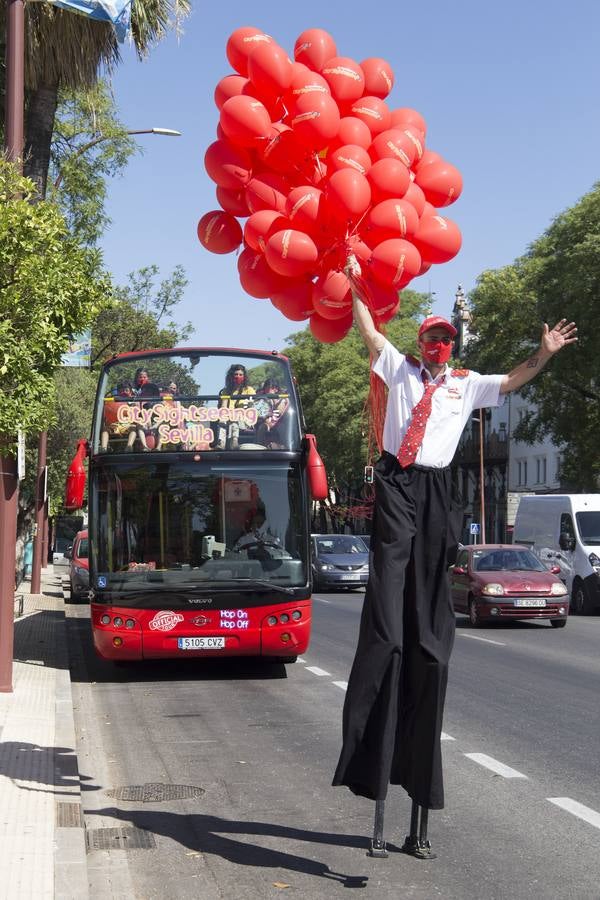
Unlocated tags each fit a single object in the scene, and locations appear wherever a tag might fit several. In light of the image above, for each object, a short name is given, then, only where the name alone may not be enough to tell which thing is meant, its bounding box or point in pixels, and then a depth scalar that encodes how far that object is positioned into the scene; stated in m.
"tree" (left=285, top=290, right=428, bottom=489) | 70.00
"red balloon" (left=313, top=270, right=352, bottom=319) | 7.07
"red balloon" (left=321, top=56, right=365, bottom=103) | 7.59
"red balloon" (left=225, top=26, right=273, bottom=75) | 7.61
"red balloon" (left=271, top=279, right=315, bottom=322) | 7.39
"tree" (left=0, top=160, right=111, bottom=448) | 10.74
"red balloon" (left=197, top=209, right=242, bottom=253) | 7.77
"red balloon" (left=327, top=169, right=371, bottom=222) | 7.00
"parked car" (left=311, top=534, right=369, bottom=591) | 38.91
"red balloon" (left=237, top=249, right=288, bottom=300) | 7.42
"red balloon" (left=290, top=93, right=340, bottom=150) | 7.30
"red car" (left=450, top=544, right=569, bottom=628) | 23.52
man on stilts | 6.18
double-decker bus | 14.62
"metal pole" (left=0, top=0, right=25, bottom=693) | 12.27
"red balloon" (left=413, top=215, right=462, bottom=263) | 7.29
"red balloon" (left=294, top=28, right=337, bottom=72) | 7.72
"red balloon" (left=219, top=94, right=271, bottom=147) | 7.32
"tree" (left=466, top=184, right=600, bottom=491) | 43.06
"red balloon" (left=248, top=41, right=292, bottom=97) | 7.44
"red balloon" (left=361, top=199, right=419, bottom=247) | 7.07
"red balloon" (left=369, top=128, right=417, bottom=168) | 7.34
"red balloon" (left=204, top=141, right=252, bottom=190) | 7.57
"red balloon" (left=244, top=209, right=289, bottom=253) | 7.27
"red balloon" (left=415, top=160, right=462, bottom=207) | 7.55
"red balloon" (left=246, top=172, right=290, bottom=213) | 7.41
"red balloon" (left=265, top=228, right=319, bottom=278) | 7.06
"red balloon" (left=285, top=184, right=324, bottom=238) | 7.12
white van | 28.75
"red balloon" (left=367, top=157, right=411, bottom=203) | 7.12
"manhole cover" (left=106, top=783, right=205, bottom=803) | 8.19
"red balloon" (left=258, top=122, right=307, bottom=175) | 7.44
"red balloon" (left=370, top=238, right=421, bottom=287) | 7.03
